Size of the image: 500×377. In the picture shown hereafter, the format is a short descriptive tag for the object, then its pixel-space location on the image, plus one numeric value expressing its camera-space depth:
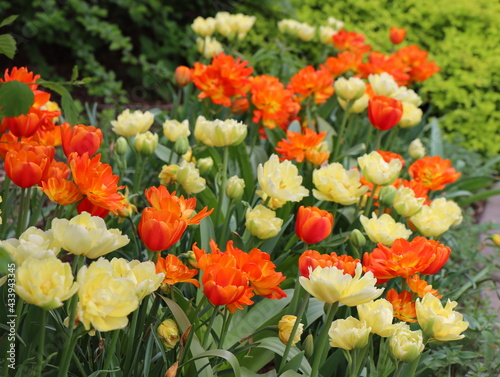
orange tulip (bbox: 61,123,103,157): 1.32
